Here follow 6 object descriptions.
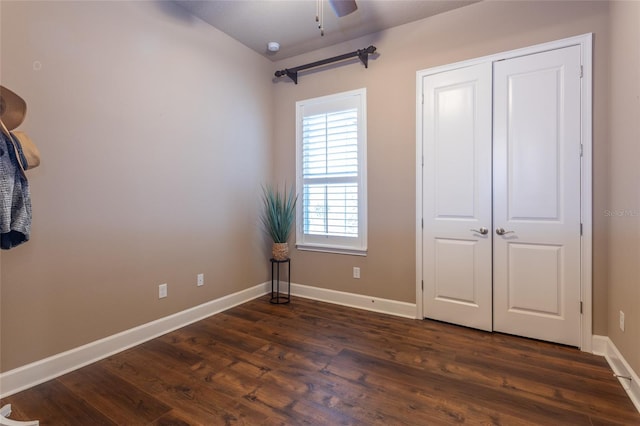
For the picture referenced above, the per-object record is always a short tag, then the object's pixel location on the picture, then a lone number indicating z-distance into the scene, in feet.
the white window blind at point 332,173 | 11.01
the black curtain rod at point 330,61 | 10.35
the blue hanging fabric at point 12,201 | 5.13
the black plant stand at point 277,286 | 11.68
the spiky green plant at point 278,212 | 11.69
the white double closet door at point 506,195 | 7.94
